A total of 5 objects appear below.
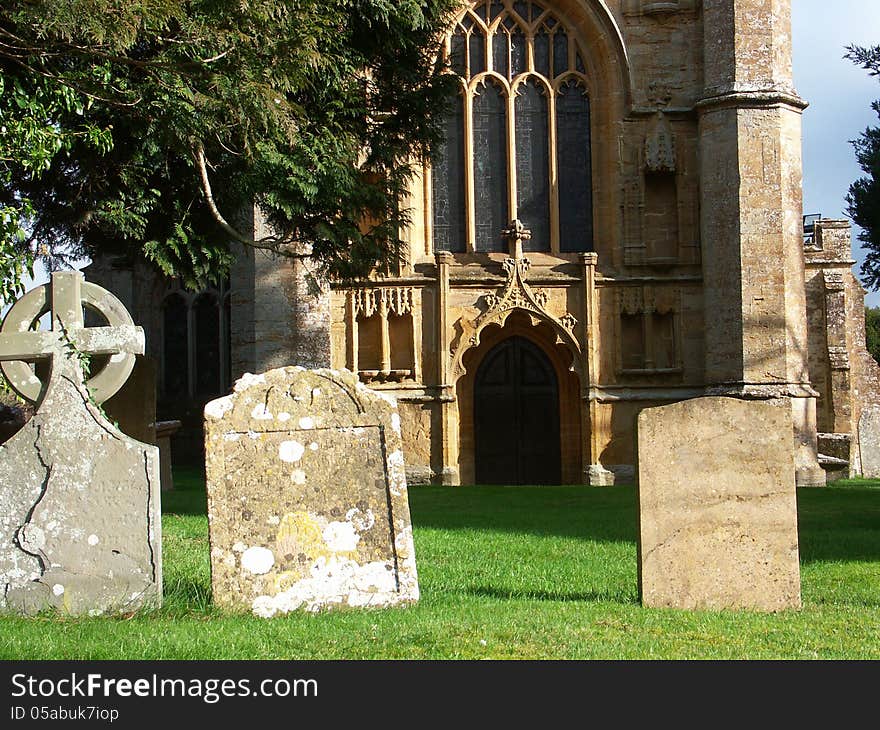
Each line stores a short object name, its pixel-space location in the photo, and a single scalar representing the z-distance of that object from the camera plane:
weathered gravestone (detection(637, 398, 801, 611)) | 7.10
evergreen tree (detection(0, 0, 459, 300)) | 10.52
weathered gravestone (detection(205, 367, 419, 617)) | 6.76
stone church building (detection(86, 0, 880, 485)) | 19.50
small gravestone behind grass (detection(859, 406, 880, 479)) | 26.33
